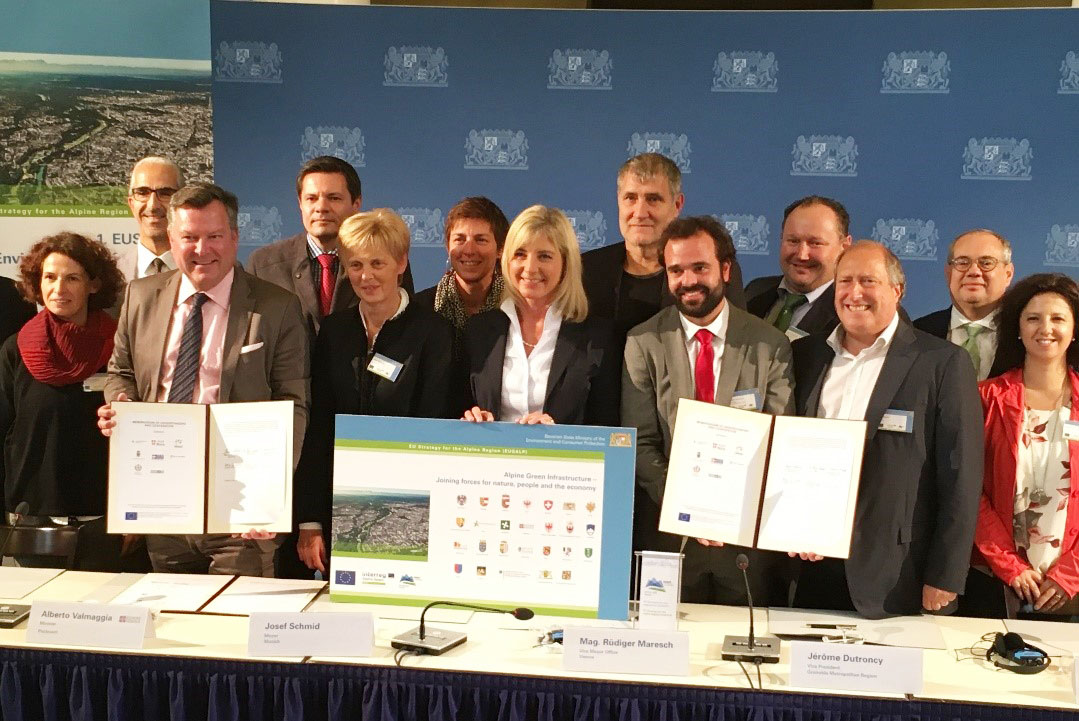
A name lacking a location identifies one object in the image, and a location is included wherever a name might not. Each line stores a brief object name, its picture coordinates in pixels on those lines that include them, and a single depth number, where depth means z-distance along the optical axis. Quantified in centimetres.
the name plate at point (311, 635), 261
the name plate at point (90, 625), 263
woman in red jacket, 327
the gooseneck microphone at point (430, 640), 264
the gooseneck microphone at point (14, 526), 301
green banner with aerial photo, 471
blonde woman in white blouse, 334
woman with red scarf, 384
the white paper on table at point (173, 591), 298
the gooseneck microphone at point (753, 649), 263
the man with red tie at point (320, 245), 412
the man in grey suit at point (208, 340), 339
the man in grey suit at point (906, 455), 302
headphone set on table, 260
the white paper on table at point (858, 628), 282
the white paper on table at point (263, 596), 295
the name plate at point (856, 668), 244
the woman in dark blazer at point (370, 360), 342
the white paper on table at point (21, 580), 310
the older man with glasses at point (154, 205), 427
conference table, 245
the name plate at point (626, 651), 252
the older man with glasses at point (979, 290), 378
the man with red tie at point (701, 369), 324
